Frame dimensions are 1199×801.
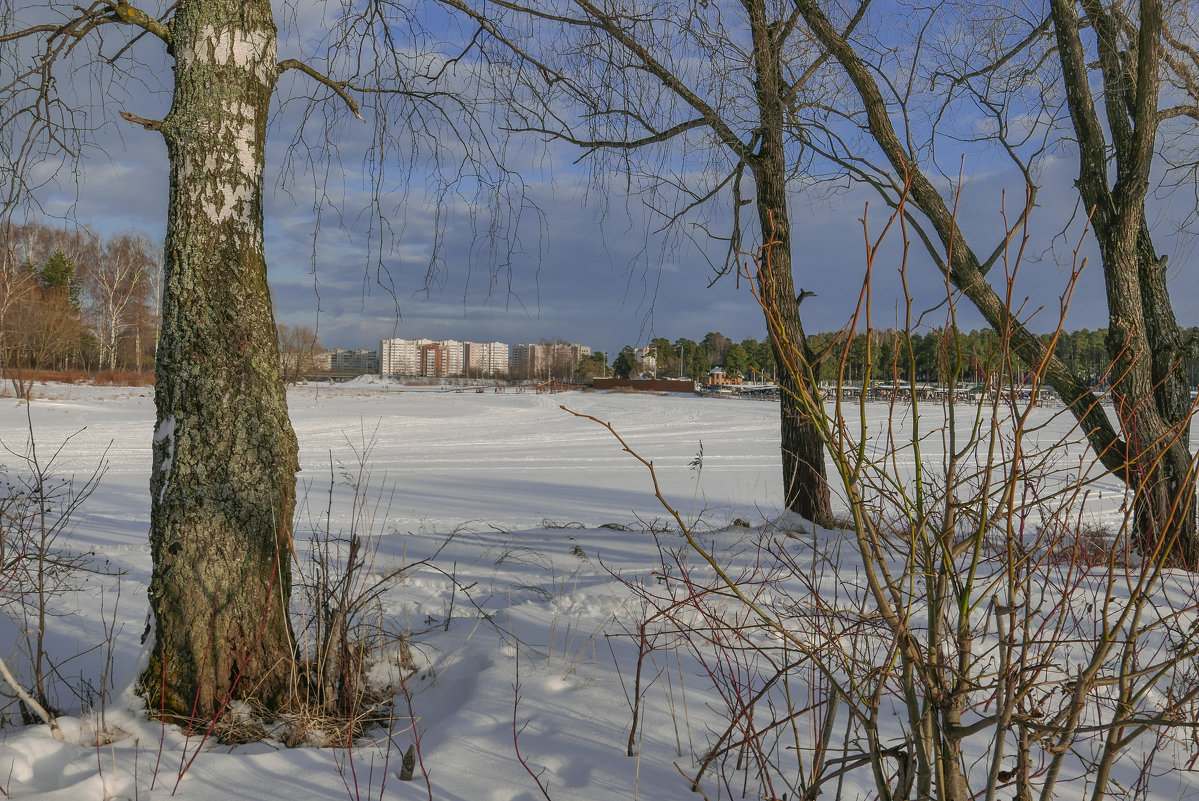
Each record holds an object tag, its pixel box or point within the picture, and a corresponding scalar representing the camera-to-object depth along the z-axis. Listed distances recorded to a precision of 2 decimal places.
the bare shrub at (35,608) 2.27
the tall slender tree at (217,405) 2.38
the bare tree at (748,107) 3.51
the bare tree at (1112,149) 4.94
